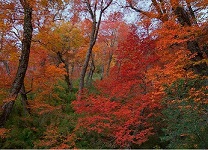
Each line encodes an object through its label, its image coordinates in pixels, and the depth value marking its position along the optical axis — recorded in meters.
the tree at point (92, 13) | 14.11
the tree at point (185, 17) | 9.41
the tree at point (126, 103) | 9.89
